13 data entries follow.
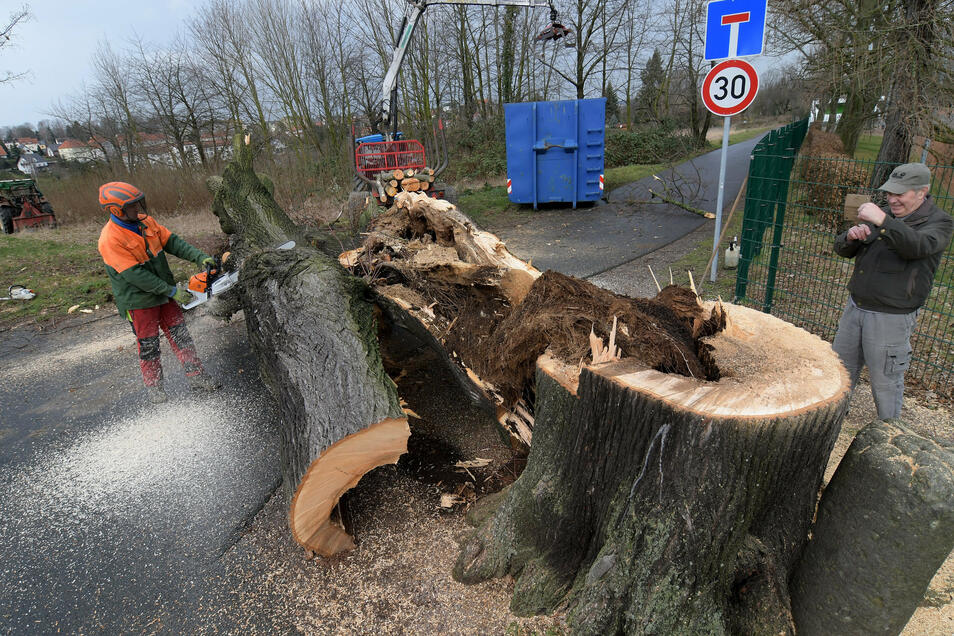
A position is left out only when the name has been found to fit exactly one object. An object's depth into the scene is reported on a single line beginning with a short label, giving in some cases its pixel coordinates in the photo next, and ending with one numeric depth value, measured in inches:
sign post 172.7
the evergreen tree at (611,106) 841.5
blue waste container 381.7
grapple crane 364.2
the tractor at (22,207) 438.3
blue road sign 171.6
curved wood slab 86.1
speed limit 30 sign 175.6
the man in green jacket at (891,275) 92.4
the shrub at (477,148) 679.5
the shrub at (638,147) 733.3
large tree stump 61.2
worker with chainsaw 144.0
